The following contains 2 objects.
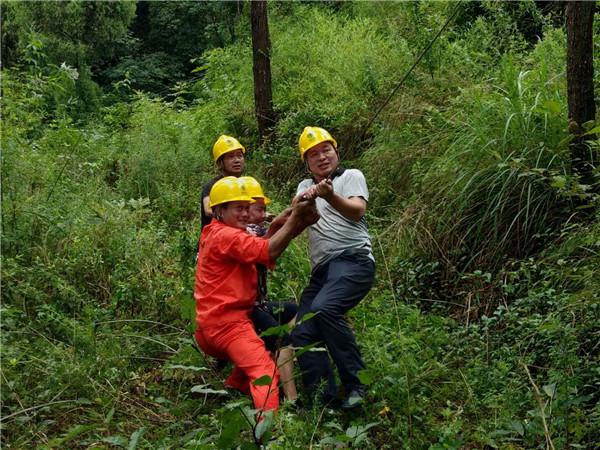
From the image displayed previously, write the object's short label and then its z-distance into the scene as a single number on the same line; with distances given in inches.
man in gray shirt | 169.5
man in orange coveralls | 167.9
